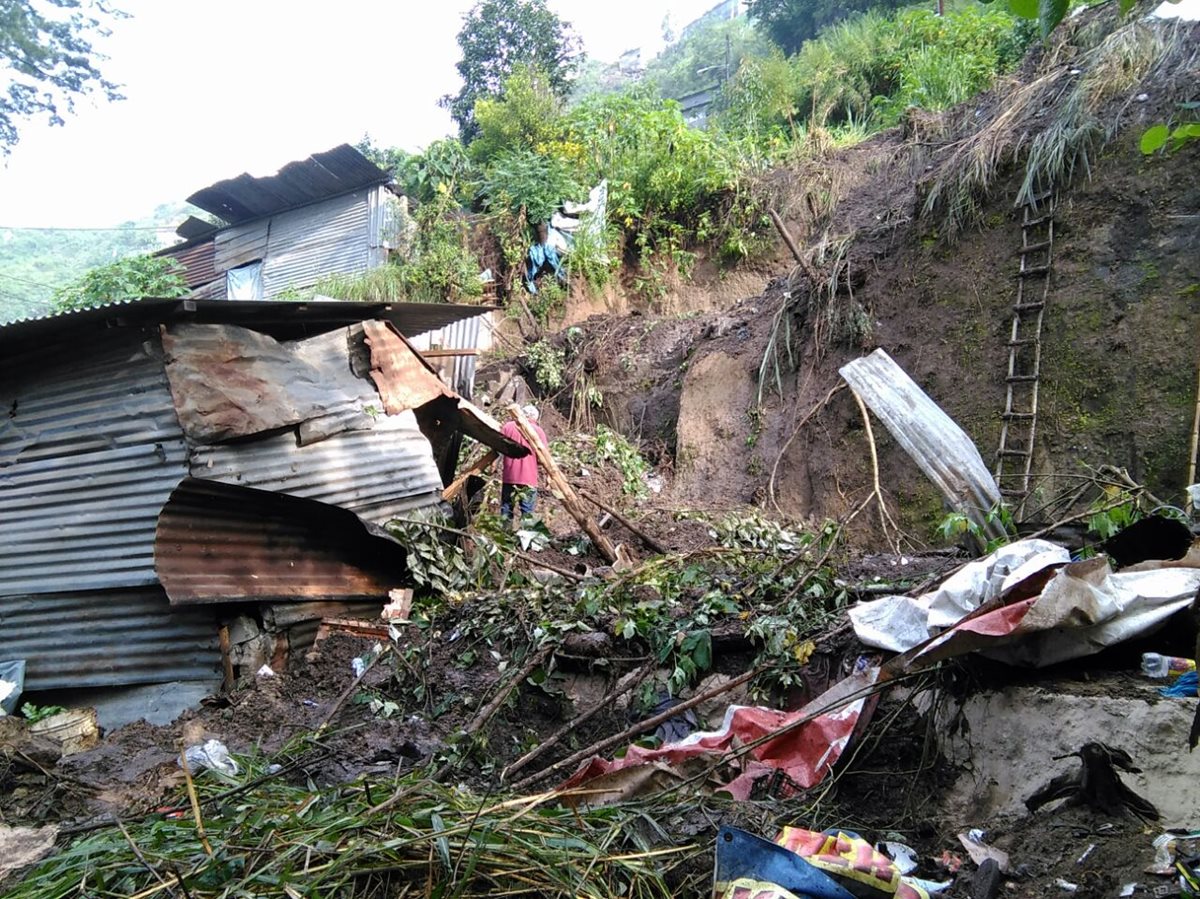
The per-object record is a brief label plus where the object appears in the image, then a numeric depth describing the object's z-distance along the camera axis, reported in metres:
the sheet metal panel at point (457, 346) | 12.56
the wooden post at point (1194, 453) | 5.79
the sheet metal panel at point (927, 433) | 5.35
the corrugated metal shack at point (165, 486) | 5.66
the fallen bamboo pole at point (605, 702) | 3.27
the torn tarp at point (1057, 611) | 2.78
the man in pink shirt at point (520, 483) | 8.19
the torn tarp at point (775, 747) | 3.10
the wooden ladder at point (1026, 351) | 7.30
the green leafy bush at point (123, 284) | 15.09
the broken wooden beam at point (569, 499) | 6.81
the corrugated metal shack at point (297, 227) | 15.74
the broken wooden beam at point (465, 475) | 7.72
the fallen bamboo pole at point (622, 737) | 3.10
